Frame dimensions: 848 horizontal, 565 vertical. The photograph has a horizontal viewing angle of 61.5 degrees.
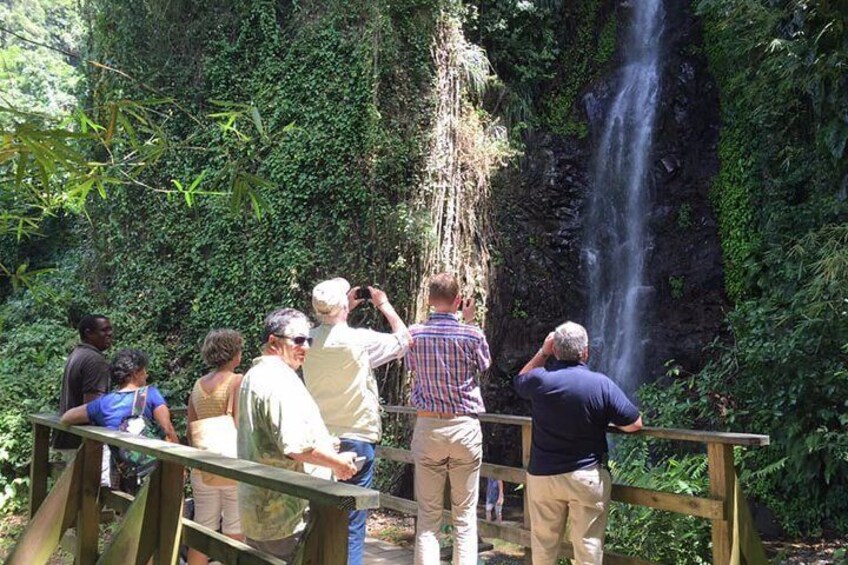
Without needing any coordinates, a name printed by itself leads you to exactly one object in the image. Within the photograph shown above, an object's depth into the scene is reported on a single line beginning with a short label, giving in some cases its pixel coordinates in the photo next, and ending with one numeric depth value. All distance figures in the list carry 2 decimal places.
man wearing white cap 3.73
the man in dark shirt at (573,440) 3.67
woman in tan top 3.98
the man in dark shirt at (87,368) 4.63
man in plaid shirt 3.90
